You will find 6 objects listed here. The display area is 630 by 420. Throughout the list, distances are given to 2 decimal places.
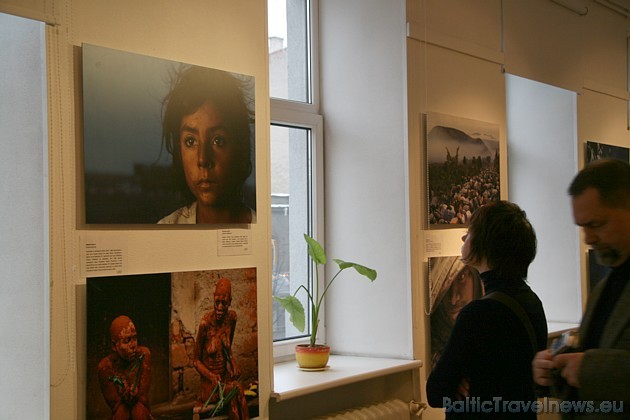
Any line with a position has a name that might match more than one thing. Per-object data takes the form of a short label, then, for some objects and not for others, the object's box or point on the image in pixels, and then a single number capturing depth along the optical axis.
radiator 3.62
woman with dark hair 2.38
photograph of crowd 4.16
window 4.06
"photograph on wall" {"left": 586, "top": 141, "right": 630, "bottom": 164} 5.73
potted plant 3.62
